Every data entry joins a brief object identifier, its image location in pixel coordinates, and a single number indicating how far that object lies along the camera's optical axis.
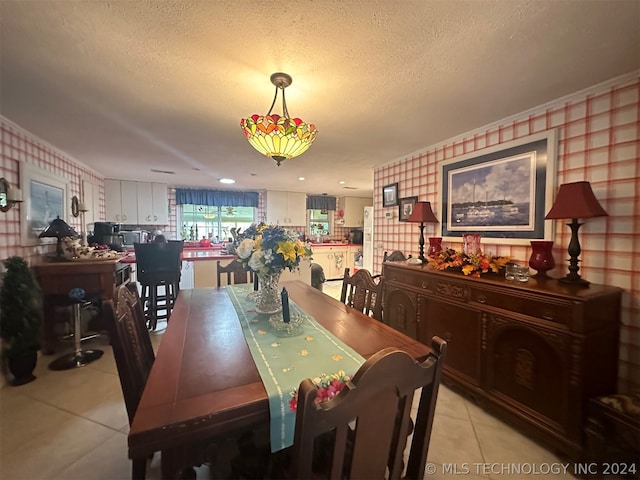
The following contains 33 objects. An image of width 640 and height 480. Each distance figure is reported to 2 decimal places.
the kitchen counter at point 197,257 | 3.55
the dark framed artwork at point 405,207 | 3.25
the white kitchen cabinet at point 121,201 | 4.80
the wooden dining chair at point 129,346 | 1.00
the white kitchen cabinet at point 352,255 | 6.63
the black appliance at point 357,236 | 7.01
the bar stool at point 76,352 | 2.41
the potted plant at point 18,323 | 2.09
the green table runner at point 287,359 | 0.83
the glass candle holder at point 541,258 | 1.85
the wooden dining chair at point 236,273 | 2.53
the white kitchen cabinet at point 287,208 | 6.30
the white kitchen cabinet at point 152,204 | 5.09
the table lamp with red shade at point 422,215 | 2.71
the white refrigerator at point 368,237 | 5.96
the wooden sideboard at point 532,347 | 1.44
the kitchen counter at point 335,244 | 6.27
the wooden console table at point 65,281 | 2.56
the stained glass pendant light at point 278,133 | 1.48
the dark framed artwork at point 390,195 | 3.50
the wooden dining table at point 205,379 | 0.72
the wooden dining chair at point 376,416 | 0.58
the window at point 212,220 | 6.11
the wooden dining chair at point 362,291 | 1.89
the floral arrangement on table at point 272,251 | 1.49
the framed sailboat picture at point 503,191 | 2.01
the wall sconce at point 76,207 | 3.43
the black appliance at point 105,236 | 3.79
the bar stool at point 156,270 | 3.03
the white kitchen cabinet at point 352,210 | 7.07
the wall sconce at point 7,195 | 2.16
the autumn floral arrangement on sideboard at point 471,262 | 2.02
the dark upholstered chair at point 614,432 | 1.32
